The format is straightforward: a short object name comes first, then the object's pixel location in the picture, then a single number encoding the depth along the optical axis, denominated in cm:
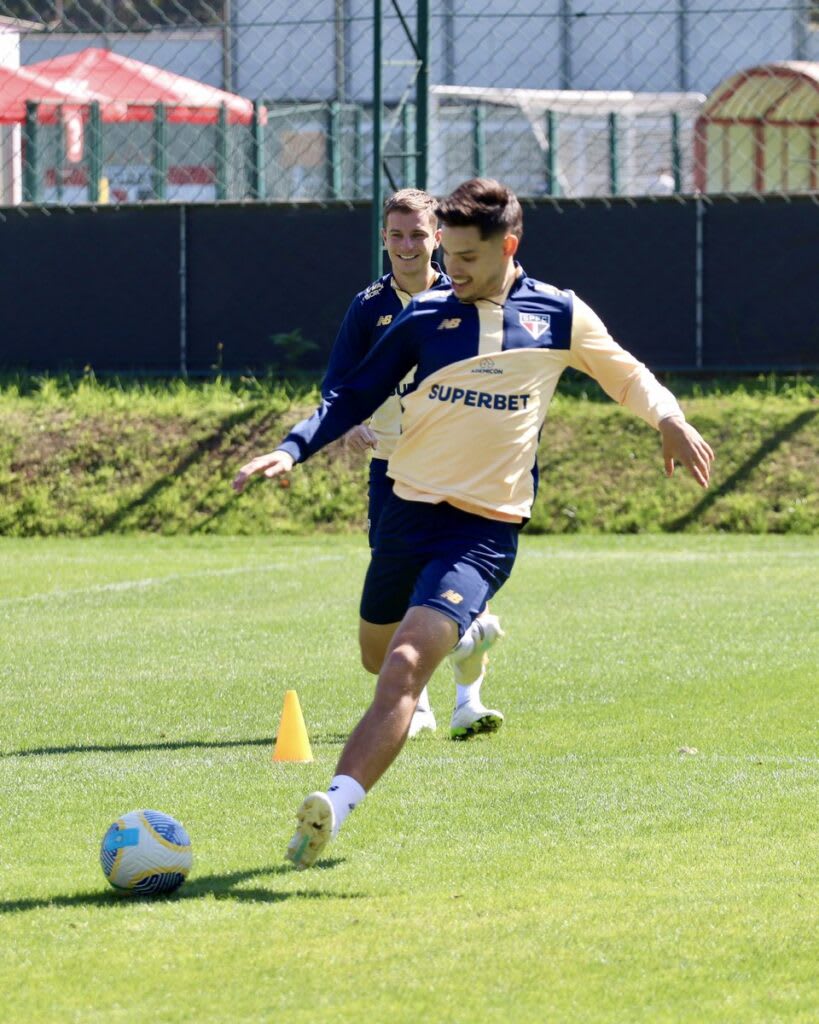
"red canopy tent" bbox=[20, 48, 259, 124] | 3987
